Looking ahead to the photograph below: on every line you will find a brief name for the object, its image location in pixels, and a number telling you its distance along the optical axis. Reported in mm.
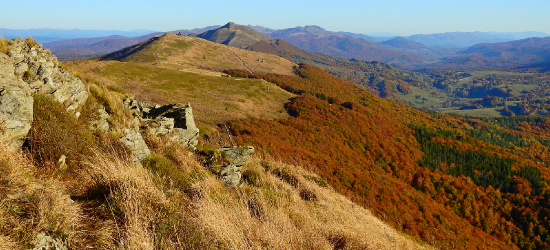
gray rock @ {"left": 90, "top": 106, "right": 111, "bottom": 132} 8570
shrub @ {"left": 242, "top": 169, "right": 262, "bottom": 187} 11050
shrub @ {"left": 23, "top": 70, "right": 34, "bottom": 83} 8077
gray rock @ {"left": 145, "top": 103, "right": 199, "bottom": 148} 13367
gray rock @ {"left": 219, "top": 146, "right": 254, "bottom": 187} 10280
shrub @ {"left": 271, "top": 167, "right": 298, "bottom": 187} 13438
